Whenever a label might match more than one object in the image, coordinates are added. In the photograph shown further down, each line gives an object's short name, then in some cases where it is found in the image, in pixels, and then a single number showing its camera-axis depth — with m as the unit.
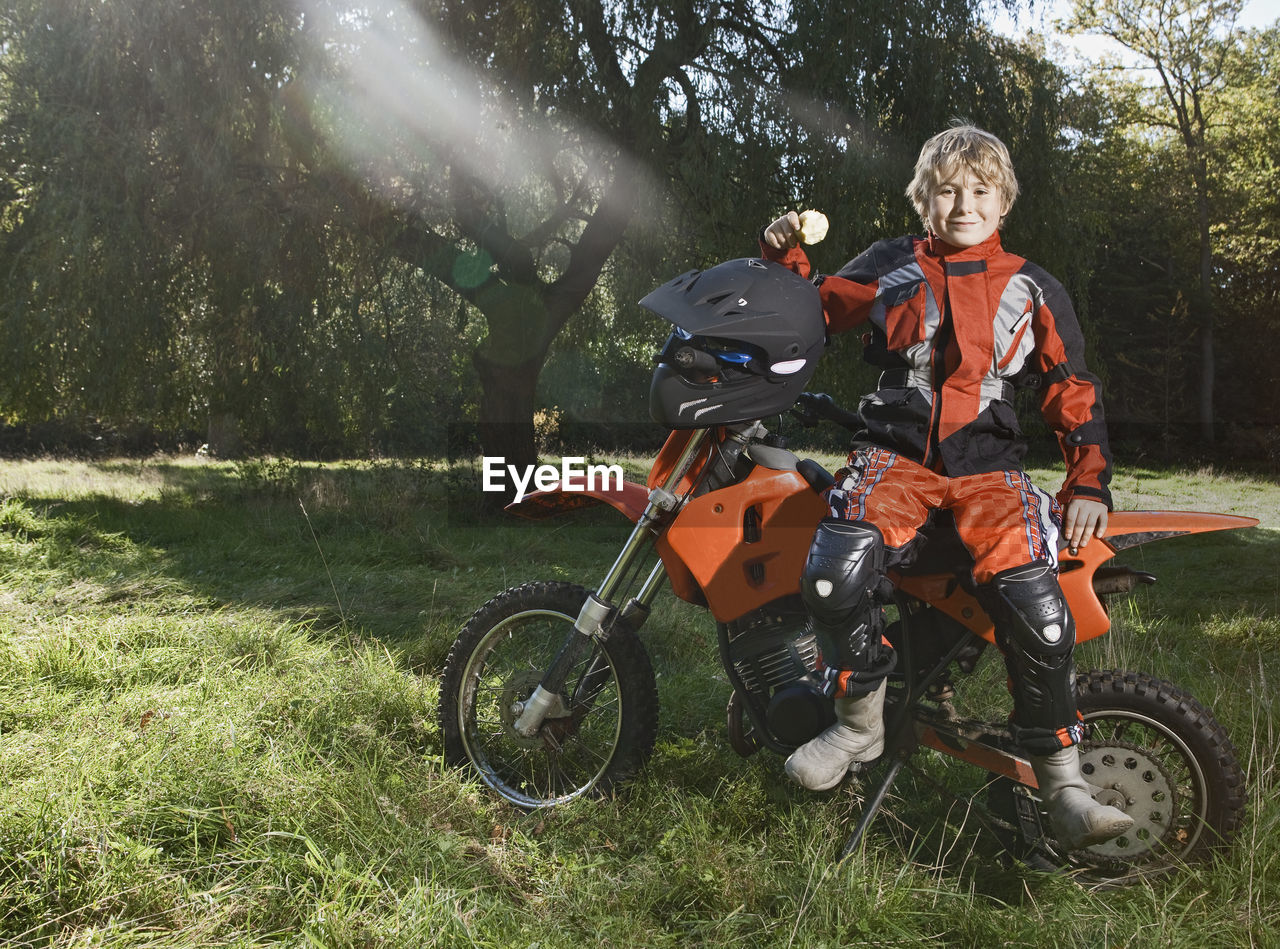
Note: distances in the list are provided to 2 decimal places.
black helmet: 2.12
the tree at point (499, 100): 6.98
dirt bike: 2.10
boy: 1.95
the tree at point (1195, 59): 13.44
